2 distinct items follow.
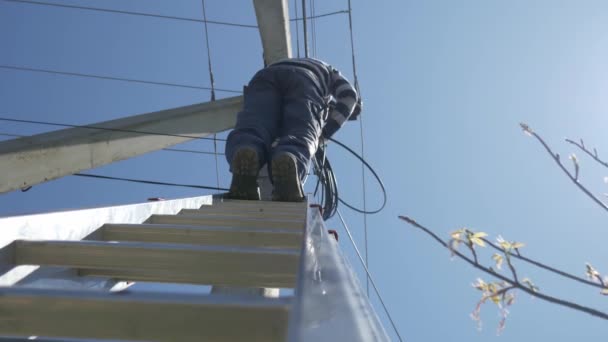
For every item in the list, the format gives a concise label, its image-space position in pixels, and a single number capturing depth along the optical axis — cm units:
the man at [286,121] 275
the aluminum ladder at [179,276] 68
